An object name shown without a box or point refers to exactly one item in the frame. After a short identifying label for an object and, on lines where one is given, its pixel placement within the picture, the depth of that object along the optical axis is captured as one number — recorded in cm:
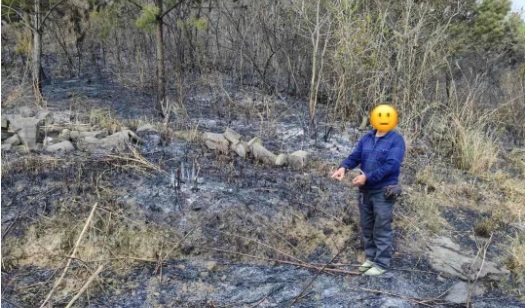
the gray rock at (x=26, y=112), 502
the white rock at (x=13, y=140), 429
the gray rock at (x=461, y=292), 305
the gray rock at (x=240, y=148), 460
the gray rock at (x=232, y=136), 469
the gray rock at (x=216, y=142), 461
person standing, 297
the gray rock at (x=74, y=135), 453
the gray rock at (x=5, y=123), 446
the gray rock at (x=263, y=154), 454
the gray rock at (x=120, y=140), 438
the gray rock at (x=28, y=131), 431
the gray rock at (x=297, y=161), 456
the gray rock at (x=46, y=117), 464
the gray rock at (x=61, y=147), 422
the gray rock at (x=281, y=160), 452
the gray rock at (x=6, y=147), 420
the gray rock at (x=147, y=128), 493
